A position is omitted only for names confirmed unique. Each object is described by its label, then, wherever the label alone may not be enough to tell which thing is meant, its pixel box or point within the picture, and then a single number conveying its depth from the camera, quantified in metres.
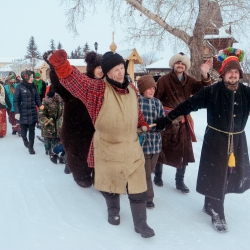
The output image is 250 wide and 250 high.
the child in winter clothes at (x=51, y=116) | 5.13
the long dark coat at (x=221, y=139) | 2.91
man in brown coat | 3.87
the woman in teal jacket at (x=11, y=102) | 8.08
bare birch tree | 12.16
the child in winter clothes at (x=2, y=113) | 7.71
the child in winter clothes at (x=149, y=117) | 3.18
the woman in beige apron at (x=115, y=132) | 2.55
